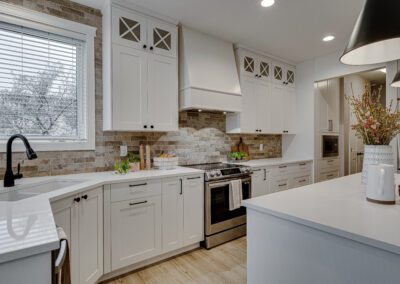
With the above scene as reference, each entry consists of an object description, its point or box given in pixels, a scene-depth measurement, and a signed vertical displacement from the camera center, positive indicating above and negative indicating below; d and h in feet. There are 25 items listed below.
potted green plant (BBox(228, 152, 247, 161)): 12.35 -0.75
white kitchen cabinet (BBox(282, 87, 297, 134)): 14.25 +2.02
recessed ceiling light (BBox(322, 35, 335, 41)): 10.79 +5.04
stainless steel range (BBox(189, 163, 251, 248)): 9.09 -2.66
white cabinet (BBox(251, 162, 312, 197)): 11.10 -1.90
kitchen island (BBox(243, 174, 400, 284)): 2.96 -1.48
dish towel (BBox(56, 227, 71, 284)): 3.07 -1.76
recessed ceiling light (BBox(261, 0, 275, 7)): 7.97 +4.98
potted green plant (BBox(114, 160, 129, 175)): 8.11 -0.91
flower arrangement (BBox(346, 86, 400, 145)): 4.99 +0.46
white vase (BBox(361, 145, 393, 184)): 5.07 -0.29
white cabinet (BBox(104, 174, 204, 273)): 7.00 -2.60
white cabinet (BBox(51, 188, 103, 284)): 5.47 -2.31
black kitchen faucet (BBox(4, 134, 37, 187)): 5.91 -0.71
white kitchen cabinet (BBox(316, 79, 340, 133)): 14.19 +2.42
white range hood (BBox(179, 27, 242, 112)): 9.74 +3.11
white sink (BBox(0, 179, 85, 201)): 5.82 -1.30
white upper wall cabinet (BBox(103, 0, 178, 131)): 8.06 +2.76
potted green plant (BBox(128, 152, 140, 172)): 8.61 -0.75
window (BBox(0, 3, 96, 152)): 7.07 +2.15
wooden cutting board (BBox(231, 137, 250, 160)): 12.94 -0.33
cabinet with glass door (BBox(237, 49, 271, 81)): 11.86 +4.25
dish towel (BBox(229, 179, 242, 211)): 9.65 -2.23
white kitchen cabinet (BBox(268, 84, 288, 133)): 13.46 +1.98
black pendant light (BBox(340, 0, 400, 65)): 2.98 +1.63
